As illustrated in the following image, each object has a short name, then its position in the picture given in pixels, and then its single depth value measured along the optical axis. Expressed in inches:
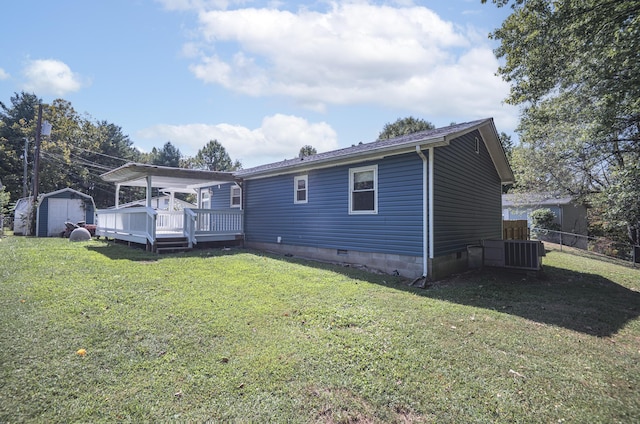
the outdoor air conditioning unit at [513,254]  328.8
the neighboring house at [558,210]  785.4
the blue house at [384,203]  301.4
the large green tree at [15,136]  1159.0
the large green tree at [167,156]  1699.1
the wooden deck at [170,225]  414.3
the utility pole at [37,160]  713.6
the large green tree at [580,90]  269.7
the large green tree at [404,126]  1325.0
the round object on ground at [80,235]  552.7
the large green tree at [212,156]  2012.8
